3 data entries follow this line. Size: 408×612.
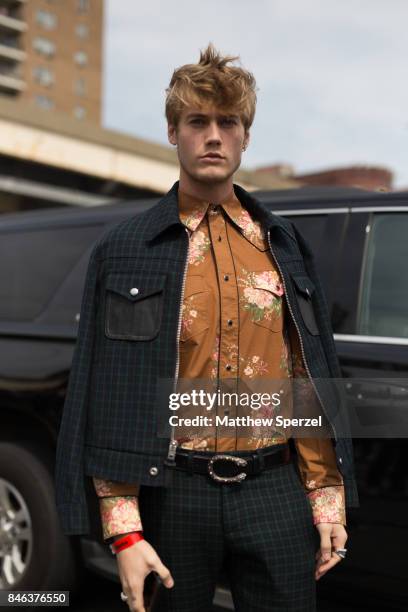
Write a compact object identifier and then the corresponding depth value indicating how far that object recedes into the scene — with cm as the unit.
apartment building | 6925
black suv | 244
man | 165
